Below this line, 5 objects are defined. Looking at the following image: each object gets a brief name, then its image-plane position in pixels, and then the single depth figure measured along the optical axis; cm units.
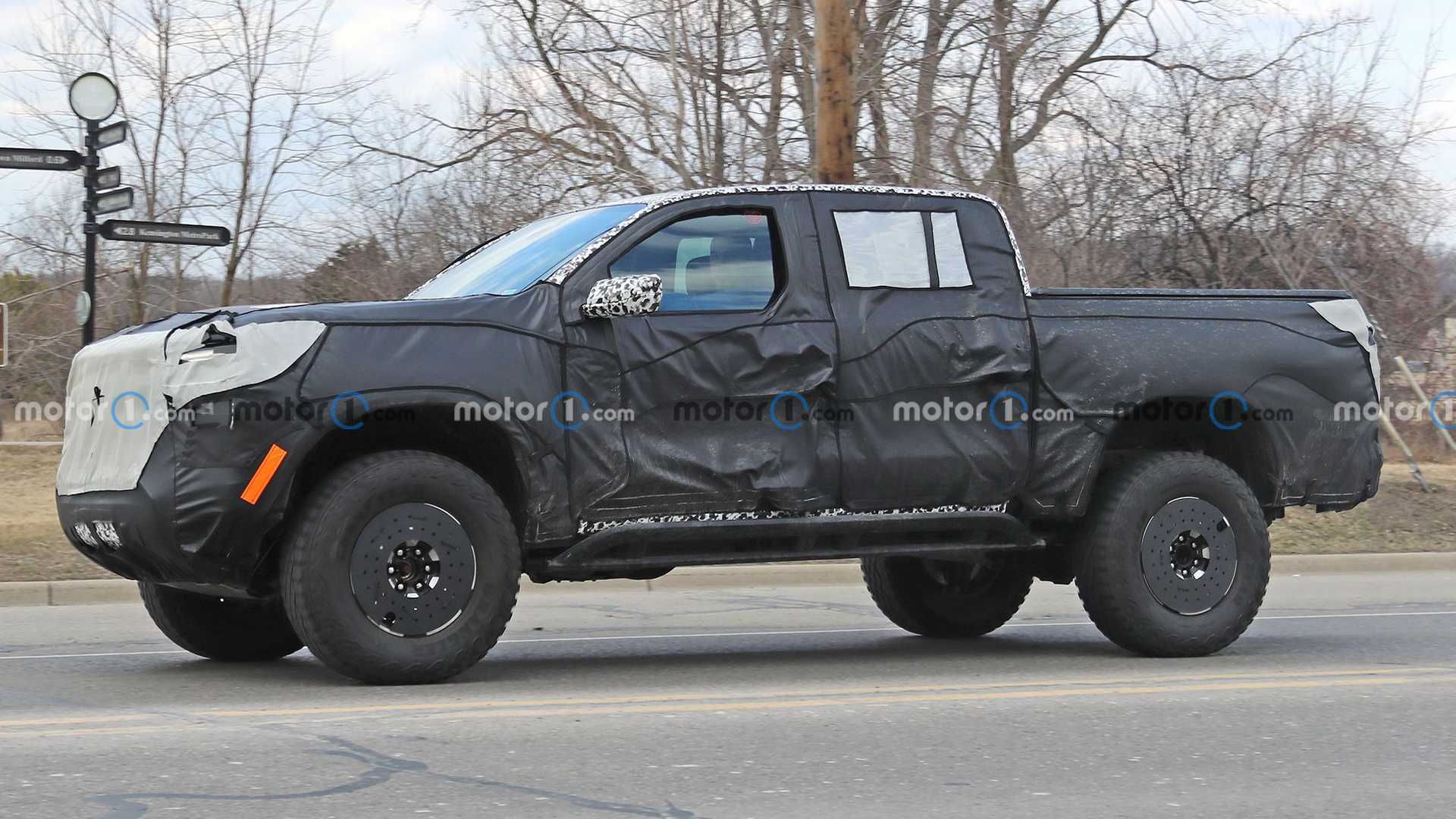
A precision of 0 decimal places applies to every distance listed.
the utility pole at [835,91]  1341
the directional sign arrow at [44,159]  1398
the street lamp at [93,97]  1411
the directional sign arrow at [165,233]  1399
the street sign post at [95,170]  1393
